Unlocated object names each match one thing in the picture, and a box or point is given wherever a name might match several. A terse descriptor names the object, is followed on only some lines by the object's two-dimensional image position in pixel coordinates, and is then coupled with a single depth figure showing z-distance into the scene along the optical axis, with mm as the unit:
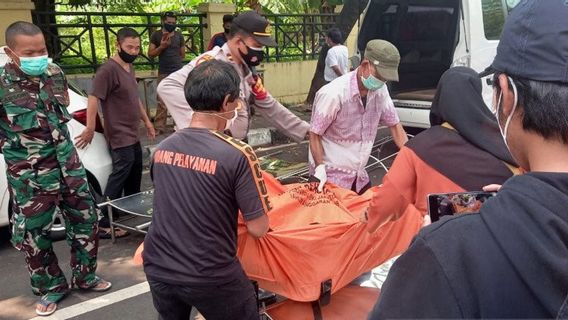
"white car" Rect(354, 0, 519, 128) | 5516
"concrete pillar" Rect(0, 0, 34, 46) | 6520
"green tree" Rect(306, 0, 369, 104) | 6957
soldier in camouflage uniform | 2867
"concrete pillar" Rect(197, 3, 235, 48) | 9070
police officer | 2795
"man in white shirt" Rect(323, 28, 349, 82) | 7902
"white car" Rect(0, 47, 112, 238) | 4047
